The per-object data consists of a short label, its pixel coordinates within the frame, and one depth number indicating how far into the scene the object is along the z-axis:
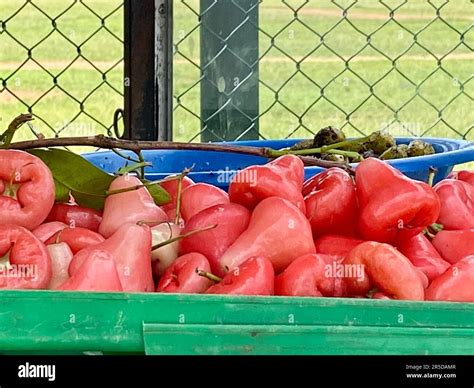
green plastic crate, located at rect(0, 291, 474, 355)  1.67
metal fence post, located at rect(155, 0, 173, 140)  2.32
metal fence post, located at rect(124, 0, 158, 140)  2.29
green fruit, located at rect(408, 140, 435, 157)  2.32
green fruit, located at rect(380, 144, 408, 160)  2.27
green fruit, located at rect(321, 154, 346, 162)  2.18
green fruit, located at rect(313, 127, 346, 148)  2.33
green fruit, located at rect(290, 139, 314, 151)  2.33
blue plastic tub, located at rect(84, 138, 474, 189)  2.18
